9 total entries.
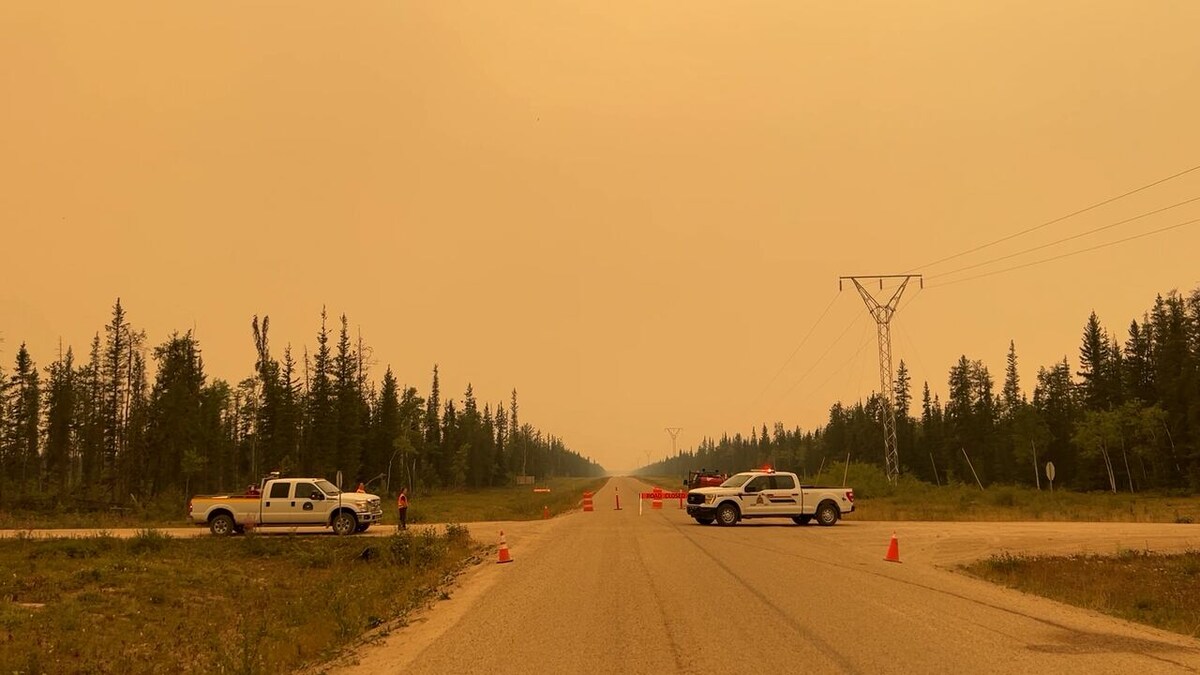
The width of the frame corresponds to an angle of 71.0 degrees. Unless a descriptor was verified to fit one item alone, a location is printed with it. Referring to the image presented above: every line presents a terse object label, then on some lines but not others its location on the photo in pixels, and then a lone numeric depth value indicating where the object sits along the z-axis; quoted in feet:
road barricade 172.86
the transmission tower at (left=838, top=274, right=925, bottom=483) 164.10
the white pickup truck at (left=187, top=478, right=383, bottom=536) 100.37
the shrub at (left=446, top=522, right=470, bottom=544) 88.07
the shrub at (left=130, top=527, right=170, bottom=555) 86.07
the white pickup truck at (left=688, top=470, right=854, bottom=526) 108.47
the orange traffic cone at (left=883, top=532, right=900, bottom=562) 65.00
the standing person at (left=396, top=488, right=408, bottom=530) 107.08
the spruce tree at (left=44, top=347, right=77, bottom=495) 283.18
